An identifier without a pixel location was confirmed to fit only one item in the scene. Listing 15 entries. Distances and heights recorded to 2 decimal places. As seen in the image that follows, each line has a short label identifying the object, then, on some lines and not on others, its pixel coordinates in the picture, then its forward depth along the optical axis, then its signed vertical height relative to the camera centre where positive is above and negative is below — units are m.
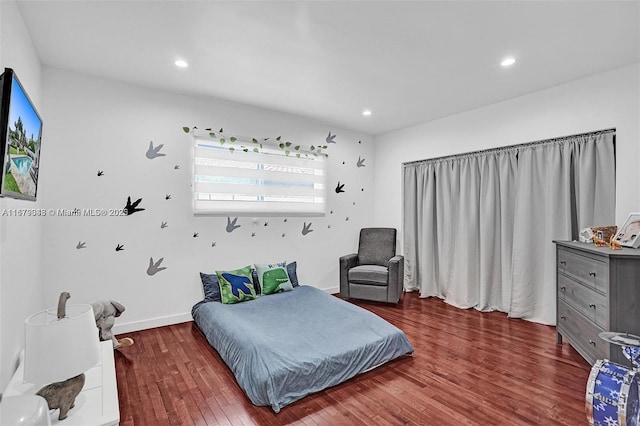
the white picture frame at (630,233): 2.44 -0.02
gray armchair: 4.32 -0.66
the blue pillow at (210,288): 3.68 -0.82
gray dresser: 2.20 -0.52
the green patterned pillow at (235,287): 3.59 -0.79
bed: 2.18 -1.00
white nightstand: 1.47 -0.97
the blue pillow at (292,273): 4.28 -0.72
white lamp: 1.33 -0.61
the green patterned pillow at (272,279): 3.91 -0.74
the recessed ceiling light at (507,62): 2.87 +1.56
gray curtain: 3.35 +0.15
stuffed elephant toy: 2.87 -0.97
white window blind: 3.91 +0.57
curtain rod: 3.24 +1.03
